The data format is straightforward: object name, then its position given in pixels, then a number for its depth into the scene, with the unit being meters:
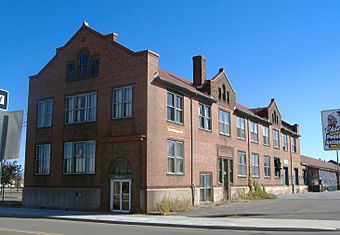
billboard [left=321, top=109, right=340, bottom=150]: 25.03
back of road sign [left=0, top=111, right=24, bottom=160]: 7.45
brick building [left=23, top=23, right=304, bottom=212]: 25.69
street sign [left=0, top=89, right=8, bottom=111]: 7.63
